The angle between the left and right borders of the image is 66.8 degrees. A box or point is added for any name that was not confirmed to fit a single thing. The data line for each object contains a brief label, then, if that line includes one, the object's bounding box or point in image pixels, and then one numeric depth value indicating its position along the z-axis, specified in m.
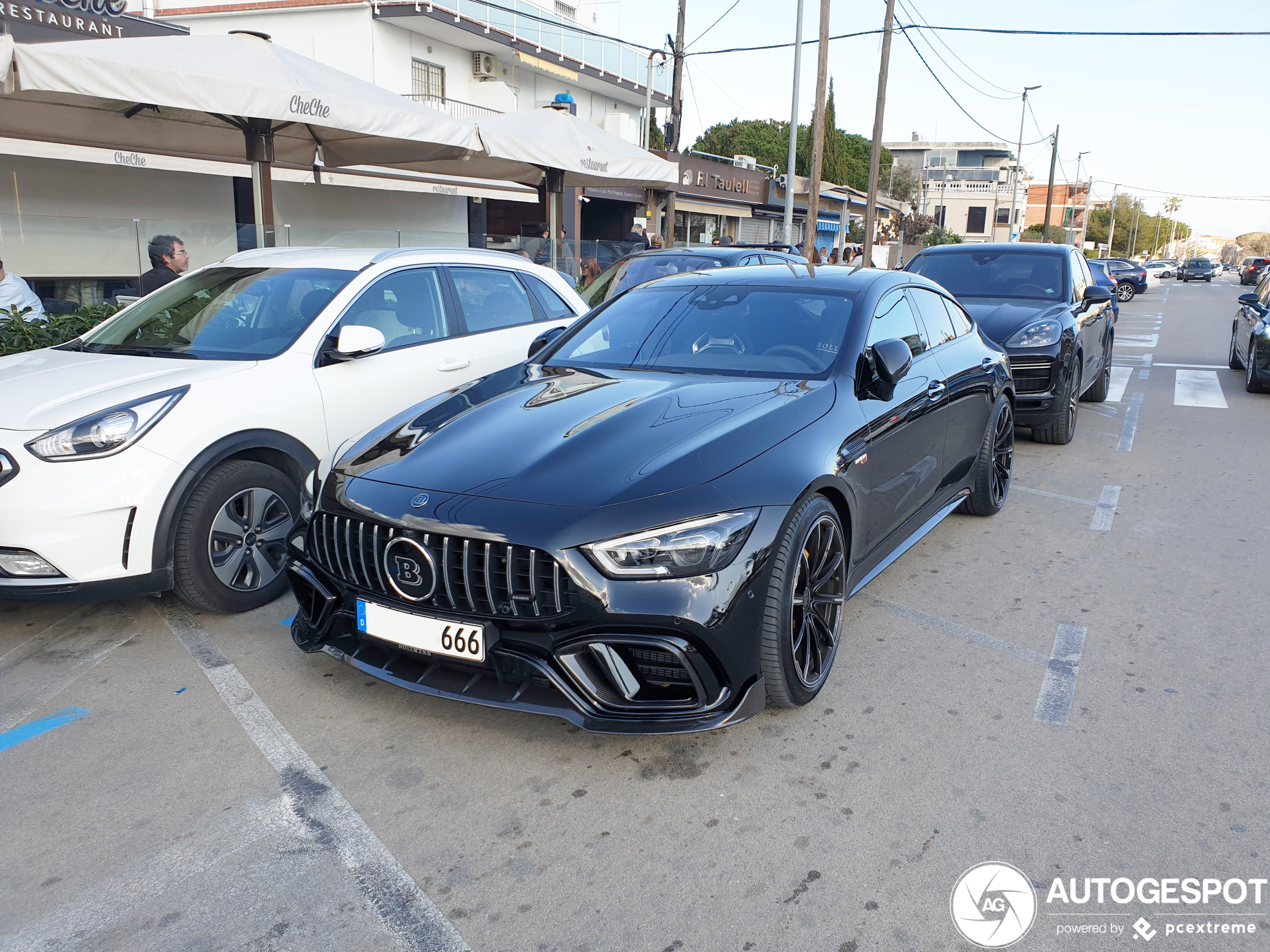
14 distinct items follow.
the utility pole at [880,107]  25.77
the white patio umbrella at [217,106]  6.38
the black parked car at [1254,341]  10.98
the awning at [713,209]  31.97
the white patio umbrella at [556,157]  10.03
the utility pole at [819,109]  22.38
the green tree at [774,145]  61.22
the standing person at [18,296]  7.33
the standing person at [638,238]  17.98
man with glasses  7.75
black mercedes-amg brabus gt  2.90
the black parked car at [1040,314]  8.00
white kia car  3.74
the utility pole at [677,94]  25.91
